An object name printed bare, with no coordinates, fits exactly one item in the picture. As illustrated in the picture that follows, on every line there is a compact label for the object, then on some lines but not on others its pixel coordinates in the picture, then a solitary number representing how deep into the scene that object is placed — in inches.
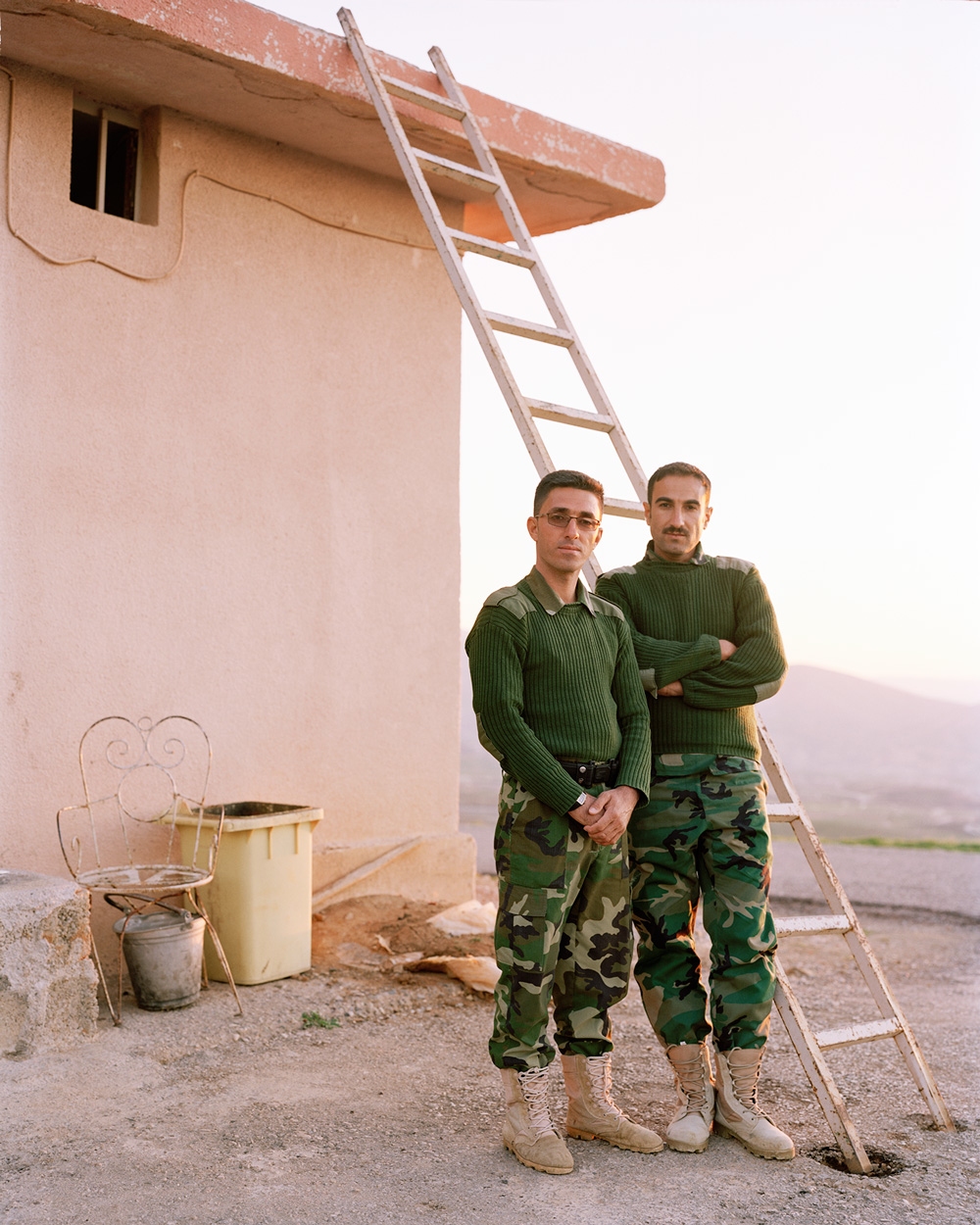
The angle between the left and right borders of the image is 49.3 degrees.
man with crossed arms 124.6
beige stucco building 187.5
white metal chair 188.2
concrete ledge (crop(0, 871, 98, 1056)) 150.0
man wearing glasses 118.1
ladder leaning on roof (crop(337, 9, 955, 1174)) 128.3
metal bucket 174.7
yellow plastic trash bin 189.5
